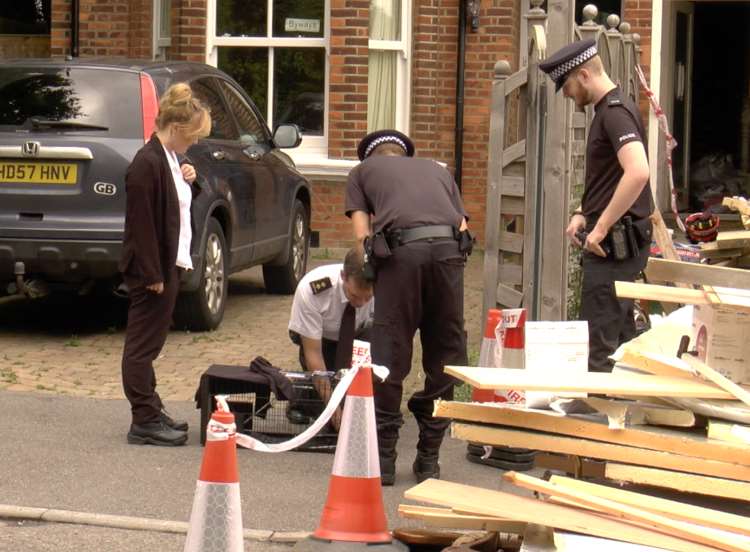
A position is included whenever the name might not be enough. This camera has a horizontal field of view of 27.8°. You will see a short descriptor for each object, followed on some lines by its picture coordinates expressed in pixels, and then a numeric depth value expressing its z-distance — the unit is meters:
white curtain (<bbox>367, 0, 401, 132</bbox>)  15.45
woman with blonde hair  7.40
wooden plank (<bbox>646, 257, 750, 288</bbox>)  5.90
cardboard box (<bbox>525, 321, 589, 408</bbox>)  6.30
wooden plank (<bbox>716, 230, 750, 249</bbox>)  8.30
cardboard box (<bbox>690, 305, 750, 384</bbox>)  5.64
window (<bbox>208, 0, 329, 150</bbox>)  15.36
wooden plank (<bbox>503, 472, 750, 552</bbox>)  4.87
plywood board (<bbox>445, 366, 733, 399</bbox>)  5.46
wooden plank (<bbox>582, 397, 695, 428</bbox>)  5.47
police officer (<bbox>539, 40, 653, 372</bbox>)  7.29
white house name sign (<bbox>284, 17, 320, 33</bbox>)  15.35
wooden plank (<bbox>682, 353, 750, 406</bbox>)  5.42
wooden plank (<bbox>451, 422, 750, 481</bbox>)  5.29
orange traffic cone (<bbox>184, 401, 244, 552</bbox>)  4.96
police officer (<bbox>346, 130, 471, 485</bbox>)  6.80
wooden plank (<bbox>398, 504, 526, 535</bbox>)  5.30
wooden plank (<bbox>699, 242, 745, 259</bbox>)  8.48
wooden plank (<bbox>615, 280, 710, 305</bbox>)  5.80
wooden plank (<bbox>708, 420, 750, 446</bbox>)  5.32
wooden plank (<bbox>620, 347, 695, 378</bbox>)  5.69
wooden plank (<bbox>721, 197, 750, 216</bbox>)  8.89
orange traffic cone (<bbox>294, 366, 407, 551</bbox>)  5.78
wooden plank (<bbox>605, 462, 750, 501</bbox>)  5.23
